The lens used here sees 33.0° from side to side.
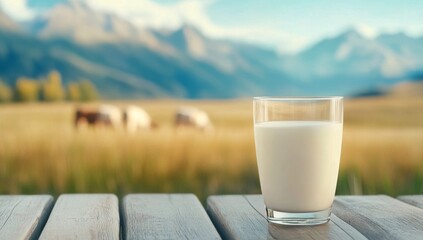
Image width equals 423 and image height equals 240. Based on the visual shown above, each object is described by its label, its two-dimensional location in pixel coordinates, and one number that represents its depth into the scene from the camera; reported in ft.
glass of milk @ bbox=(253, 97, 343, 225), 2.93
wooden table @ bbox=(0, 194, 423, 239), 2.80
